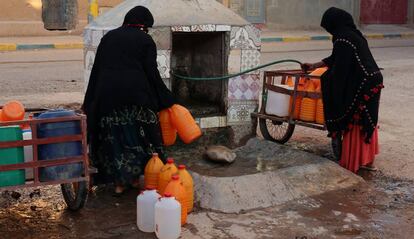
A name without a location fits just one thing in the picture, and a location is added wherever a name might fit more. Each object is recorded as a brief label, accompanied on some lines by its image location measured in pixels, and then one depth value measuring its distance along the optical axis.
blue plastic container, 4.10
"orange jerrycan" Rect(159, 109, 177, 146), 5.17
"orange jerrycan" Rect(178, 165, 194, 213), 4.57
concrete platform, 5.00
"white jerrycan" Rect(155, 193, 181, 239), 4.16
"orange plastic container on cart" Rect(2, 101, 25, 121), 4.43
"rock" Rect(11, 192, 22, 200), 5.09
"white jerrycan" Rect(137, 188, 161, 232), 4.38
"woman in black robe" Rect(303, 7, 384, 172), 5.72
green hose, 6.14
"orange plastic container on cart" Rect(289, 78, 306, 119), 6.26
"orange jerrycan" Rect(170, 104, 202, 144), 5.06
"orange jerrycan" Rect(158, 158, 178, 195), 4.63
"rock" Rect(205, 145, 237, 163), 5.84
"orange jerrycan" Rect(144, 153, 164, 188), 4.86
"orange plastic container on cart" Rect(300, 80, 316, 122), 6.18
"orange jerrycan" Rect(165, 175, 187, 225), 4.43
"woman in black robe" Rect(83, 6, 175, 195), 4.87
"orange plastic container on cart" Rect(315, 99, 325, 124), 6.10
